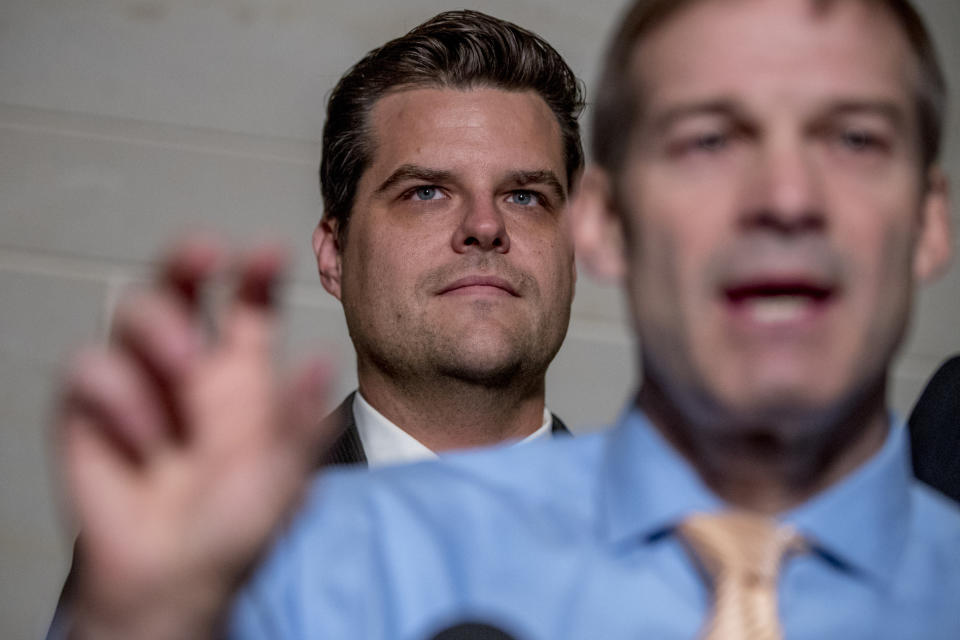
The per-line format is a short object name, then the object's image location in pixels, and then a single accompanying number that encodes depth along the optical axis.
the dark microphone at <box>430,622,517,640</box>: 1.48
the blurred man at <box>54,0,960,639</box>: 1.37
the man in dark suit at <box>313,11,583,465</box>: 2.15
